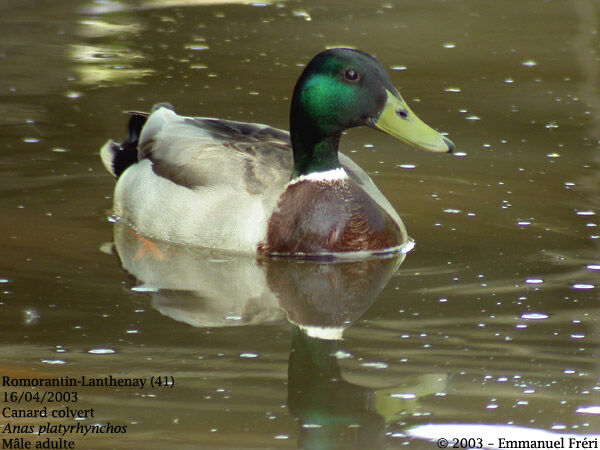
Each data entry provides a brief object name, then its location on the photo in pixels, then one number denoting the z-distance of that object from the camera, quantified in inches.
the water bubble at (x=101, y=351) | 472.4
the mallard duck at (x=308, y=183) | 592.4
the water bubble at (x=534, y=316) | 511.5
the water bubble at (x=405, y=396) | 434.0
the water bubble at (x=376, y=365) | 460.8
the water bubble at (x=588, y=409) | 422.3
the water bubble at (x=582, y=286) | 546.6
